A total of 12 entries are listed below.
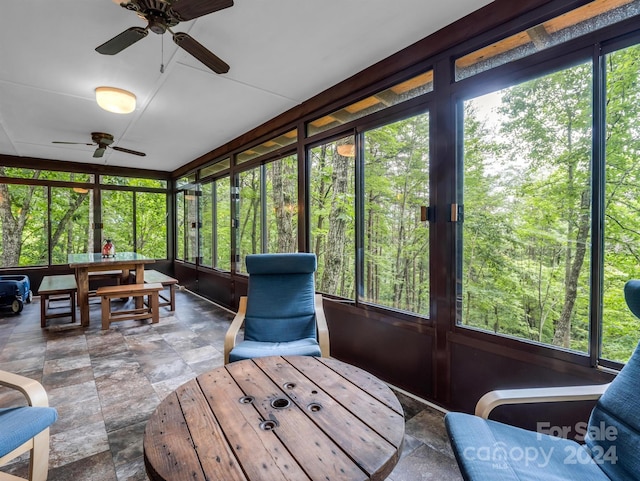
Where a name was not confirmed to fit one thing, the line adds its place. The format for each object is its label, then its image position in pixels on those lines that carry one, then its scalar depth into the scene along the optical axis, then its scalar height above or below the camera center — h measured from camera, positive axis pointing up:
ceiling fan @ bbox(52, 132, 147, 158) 4.32 +1.37
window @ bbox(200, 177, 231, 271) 5.34 +0.19
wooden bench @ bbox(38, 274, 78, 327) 4.13 -0.76
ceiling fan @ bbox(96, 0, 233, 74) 1.63 +1.23
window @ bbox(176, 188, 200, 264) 6.48 +0.24
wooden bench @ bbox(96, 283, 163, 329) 4.12 -0.91
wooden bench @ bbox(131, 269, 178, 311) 4.92 -0.75
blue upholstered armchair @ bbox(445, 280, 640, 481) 1.10 -0.81
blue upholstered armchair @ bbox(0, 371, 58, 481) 1.29 -0.85
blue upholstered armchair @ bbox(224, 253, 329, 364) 2.43 -0.60
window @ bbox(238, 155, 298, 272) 4.11 +0.40
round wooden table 0.93 -0.71
